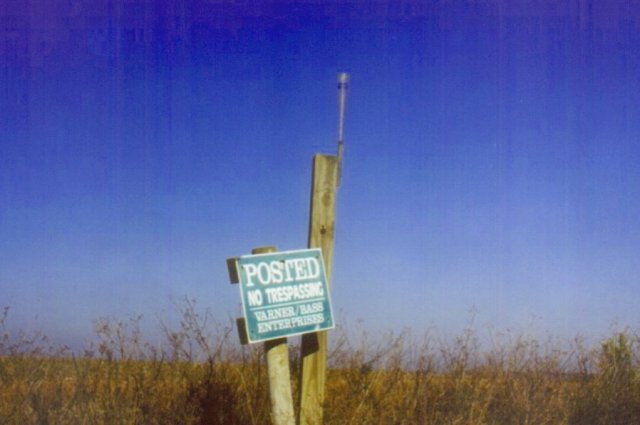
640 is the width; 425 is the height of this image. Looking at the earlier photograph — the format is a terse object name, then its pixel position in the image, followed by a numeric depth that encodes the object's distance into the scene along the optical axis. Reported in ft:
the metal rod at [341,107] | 16.01
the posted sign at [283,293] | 14.20
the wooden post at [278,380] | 14.70
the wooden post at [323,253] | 15.74
